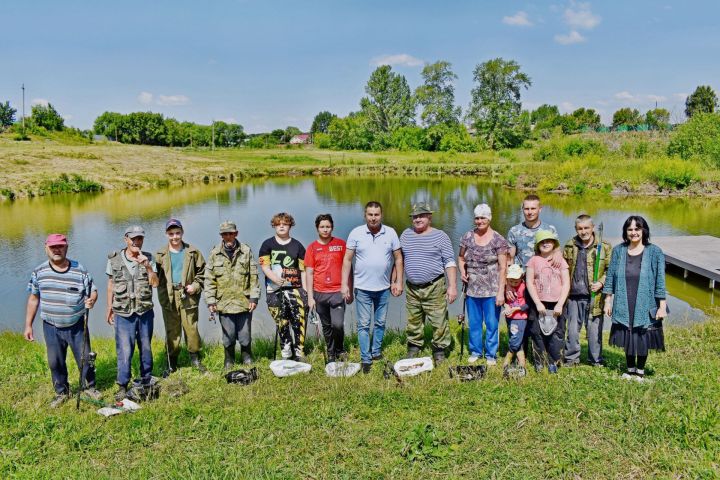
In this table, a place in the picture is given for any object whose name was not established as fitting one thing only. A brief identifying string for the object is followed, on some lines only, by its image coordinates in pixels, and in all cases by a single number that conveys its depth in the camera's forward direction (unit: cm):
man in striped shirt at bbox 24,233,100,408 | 484
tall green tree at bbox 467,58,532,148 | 6117
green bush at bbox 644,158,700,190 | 2830
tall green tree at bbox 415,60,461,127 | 6700
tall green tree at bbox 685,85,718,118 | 6500
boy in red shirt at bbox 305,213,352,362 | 572
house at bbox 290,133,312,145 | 12681
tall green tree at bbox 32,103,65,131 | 7062
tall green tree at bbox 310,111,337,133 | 14962
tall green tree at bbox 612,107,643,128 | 7471
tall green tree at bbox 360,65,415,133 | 7119
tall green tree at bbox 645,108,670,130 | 6266
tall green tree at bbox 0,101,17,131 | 8419
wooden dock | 1104
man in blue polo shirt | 553
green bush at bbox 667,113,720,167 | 3094
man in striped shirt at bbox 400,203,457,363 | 551
